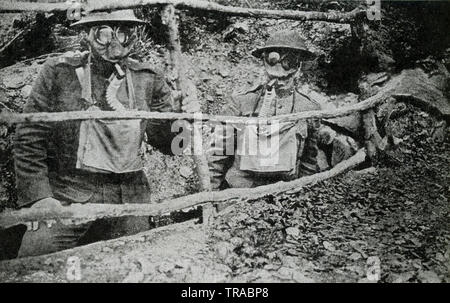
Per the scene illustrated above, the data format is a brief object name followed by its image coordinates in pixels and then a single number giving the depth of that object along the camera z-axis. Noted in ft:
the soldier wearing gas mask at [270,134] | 11.50
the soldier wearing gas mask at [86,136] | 10.39
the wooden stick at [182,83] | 11.14
